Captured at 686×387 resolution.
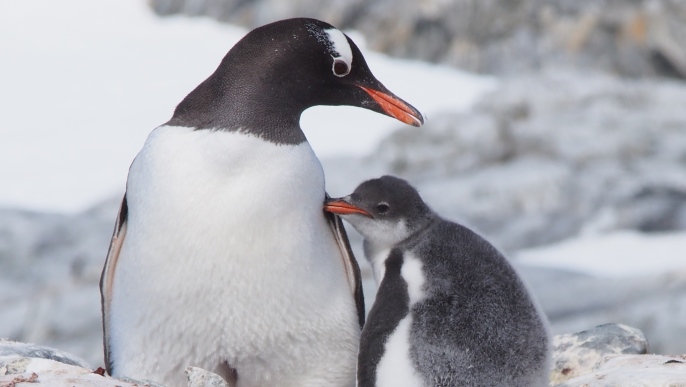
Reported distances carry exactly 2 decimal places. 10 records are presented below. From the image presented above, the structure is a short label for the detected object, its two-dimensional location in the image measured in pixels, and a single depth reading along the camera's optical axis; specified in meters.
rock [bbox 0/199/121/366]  17.56
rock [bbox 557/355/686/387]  6.64
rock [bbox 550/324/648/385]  8.03
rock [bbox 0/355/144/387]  5.53
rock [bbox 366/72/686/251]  25.02
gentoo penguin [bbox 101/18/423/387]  6.55
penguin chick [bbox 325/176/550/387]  6.41
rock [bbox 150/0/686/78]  37.09
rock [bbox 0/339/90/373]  7.27
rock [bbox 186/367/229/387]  6.28
